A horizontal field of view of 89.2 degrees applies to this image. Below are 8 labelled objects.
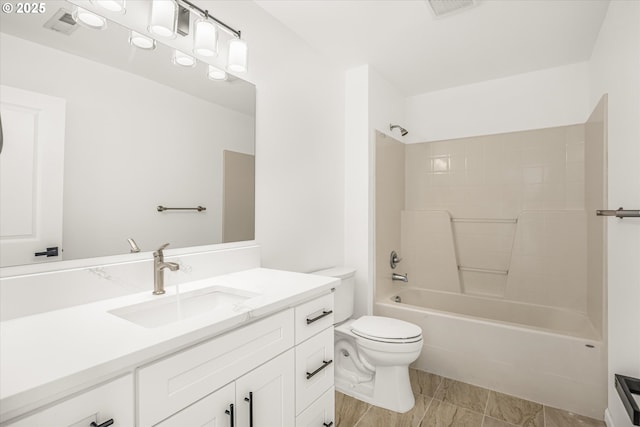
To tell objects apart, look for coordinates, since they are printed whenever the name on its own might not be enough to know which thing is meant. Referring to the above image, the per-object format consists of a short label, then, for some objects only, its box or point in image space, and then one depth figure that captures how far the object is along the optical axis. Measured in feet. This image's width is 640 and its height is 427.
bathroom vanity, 2.10
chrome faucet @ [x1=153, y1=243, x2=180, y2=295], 4.10
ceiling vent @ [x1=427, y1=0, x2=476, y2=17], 6.09
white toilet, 6.37
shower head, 9.65
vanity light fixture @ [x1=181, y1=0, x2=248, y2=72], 4.75
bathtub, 6.36
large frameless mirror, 3.34
